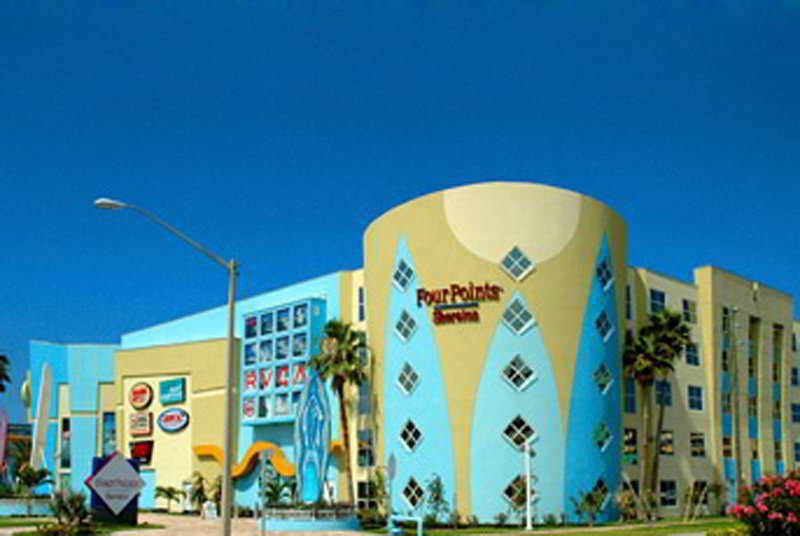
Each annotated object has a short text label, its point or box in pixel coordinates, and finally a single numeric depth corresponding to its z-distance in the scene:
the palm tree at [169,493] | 70.56
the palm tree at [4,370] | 75.50
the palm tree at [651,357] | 57.12
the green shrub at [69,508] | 41.78
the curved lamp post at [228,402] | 23.98
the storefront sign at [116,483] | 23.11
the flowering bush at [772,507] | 26.44
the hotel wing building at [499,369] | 52.69
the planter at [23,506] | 63.59
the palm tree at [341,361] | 59.97
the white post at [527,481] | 48.96
